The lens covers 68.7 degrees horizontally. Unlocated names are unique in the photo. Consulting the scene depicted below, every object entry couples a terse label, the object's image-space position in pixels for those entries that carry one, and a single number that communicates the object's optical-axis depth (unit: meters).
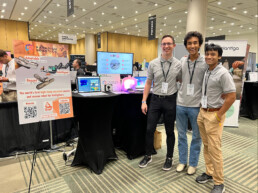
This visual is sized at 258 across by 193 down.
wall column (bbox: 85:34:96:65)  15.73
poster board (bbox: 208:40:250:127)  4.00
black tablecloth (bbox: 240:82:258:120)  4.96
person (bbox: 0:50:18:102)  2.84
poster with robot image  1.76
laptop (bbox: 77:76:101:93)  2.42
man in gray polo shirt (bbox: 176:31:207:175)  2.05
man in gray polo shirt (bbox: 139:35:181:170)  2.24
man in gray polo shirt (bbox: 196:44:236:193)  1.79
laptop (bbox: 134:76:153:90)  3.05
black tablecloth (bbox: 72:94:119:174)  2.19
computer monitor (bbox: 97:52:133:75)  2.84
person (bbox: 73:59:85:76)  4.88
